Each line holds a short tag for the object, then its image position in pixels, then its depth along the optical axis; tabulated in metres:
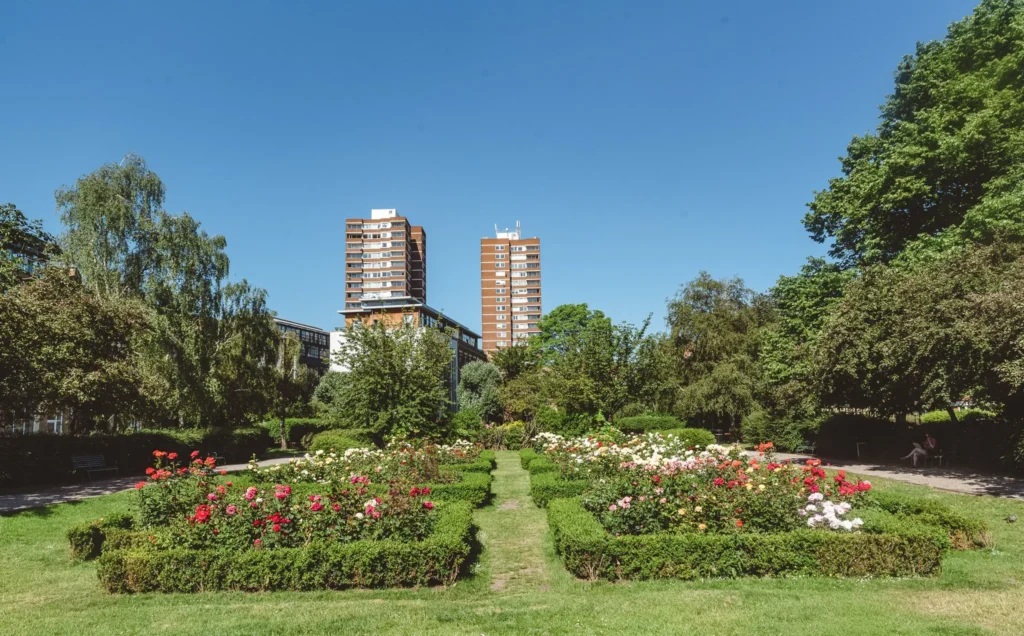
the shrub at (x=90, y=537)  8.99
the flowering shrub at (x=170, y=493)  8.89
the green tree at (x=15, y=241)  17.06
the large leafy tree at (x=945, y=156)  18.97
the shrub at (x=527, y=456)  19.59
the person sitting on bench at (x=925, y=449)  20.05
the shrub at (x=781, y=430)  26.23
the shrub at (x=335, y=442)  18.47
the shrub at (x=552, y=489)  12.53
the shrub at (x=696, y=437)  23.55
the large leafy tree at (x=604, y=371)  24.09
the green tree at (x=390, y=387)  18.28
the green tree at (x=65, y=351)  16.50
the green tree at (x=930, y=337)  13.96
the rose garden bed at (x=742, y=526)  7.39
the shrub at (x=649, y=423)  33.56
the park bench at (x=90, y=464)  19.34
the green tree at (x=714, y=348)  31.50
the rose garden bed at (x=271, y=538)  7.21
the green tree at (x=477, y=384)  47.78
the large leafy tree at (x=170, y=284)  27.48
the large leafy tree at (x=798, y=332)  22.66
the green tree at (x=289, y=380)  34.56
